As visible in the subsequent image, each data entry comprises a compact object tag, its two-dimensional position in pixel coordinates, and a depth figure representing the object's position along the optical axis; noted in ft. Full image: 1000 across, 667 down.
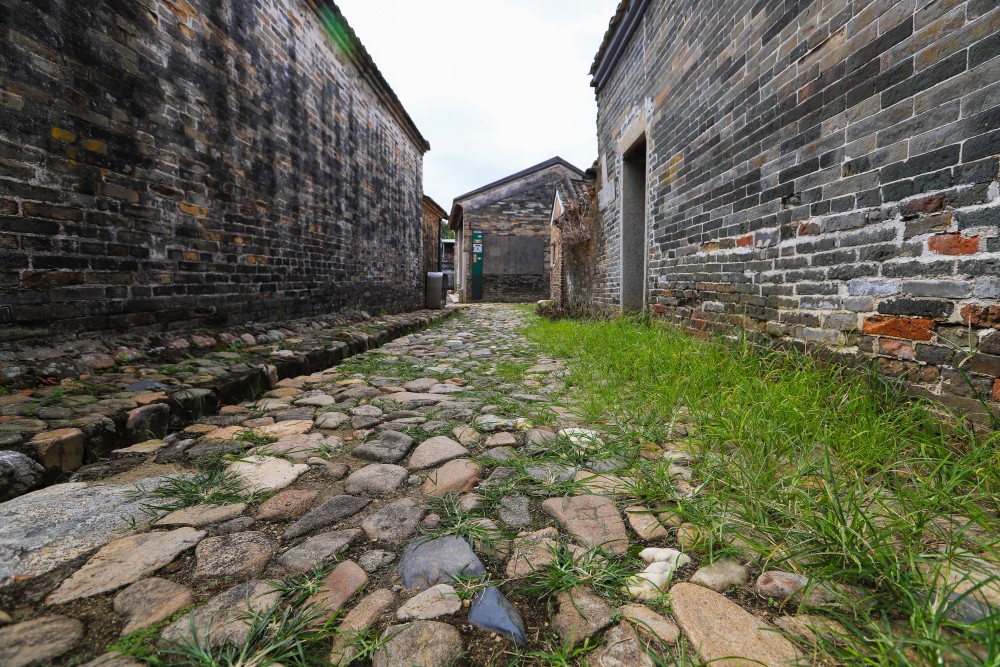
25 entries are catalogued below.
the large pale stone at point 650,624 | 2.75
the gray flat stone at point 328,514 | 4.06
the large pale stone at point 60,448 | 4.77
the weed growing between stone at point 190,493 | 4.42
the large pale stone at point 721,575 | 3.20
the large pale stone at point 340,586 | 3.07
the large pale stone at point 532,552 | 3.47
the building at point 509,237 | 54.60
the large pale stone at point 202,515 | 4.10
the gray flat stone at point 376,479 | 4.89
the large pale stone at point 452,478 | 4.89
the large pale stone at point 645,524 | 3.88
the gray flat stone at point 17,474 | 4.34
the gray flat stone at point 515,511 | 4.17
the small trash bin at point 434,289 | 36.01
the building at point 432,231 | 51.01
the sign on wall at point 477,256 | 54.75
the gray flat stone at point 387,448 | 5.81
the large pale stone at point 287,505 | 4.31
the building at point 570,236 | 26.08
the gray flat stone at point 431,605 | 2.97
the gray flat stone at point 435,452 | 5.62
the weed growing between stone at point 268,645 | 2.55
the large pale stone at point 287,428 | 6.67
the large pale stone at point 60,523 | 3.41
